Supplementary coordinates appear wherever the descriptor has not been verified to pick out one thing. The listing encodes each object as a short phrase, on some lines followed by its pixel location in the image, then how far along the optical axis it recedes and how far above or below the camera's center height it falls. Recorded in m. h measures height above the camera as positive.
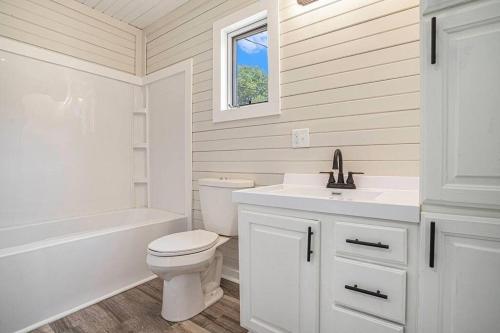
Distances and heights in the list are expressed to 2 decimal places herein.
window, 1.84 +0.78
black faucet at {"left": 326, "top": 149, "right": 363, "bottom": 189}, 1.49 -0.08
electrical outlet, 1.70 +0.16
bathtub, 1.53 -0.69
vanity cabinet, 0.96 -0.47
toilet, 1.57 -0.58
